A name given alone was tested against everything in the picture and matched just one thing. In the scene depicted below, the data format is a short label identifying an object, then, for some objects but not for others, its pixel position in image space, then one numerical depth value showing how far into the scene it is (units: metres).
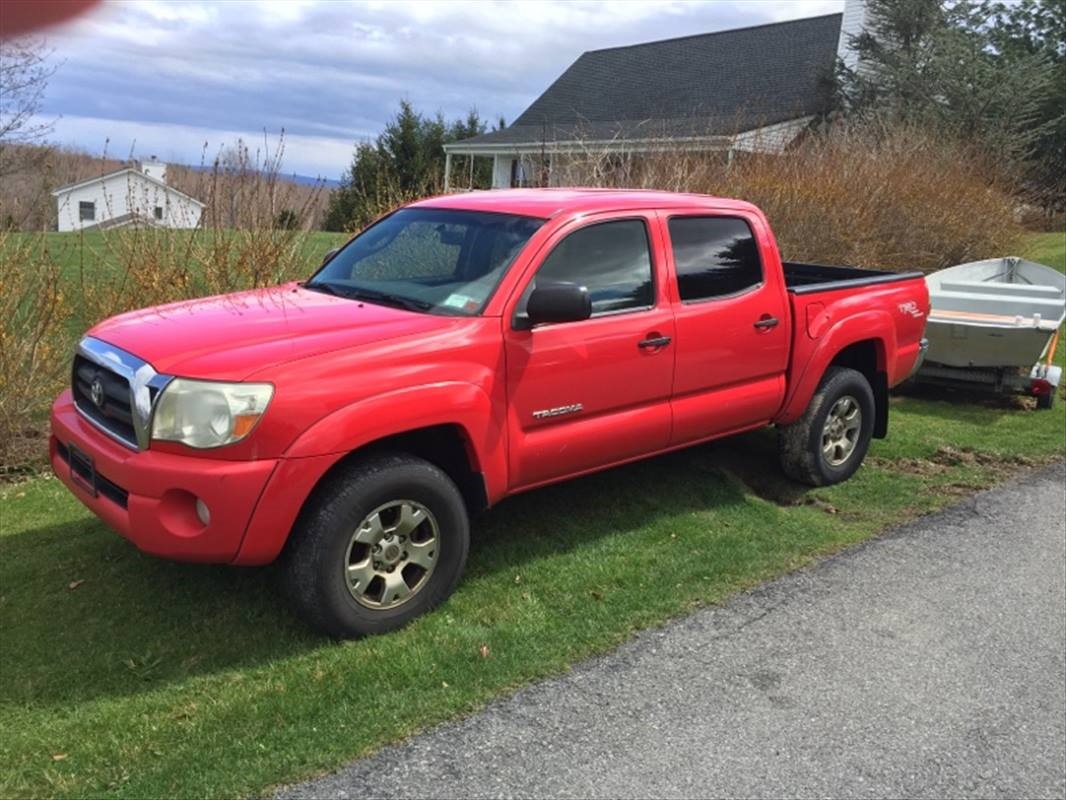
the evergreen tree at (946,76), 22.84
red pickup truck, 3.51
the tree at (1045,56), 26.81
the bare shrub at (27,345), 6.20
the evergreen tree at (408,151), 25.58
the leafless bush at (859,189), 12.24
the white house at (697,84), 26.36
